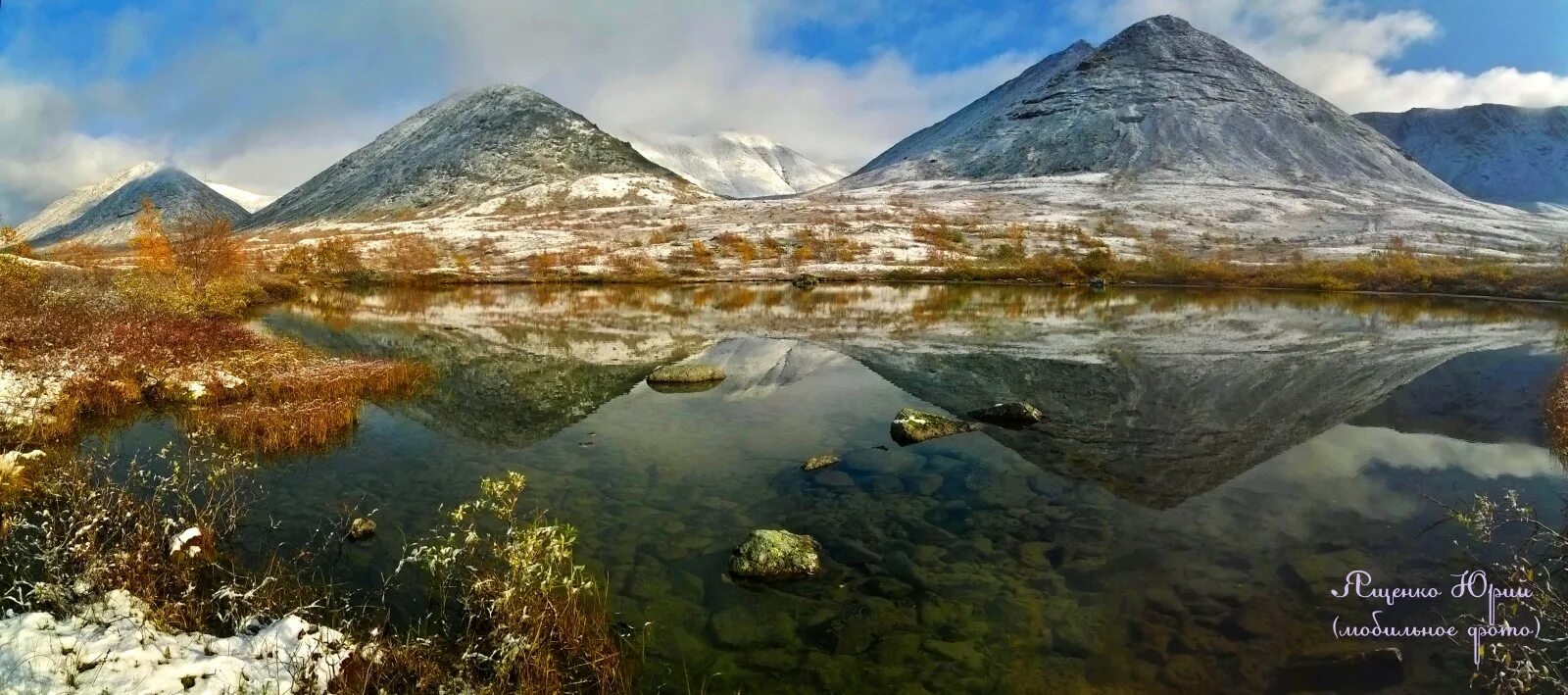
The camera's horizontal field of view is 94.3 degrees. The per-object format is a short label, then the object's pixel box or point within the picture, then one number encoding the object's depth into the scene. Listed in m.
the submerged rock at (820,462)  20.25
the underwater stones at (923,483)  18.64
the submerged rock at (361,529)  14.88
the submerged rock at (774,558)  13.62
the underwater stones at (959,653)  11.13
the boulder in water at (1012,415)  25.25
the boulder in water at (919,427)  23.22
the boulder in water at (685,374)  32.31
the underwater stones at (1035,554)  14.53
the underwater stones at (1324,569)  13.68
